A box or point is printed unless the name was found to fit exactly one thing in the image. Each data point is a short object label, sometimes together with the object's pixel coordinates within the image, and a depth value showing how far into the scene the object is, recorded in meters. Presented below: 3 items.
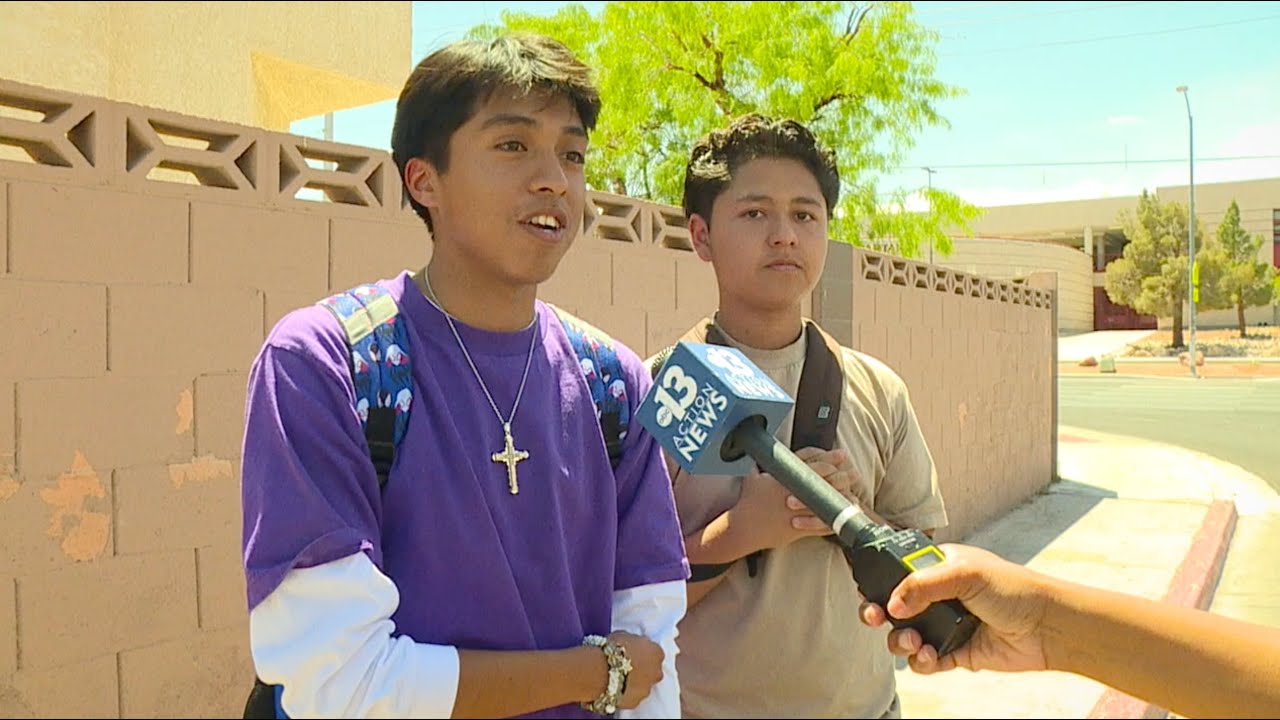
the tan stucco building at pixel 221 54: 4.80
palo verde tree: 10.15
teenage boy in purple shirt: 1.08
